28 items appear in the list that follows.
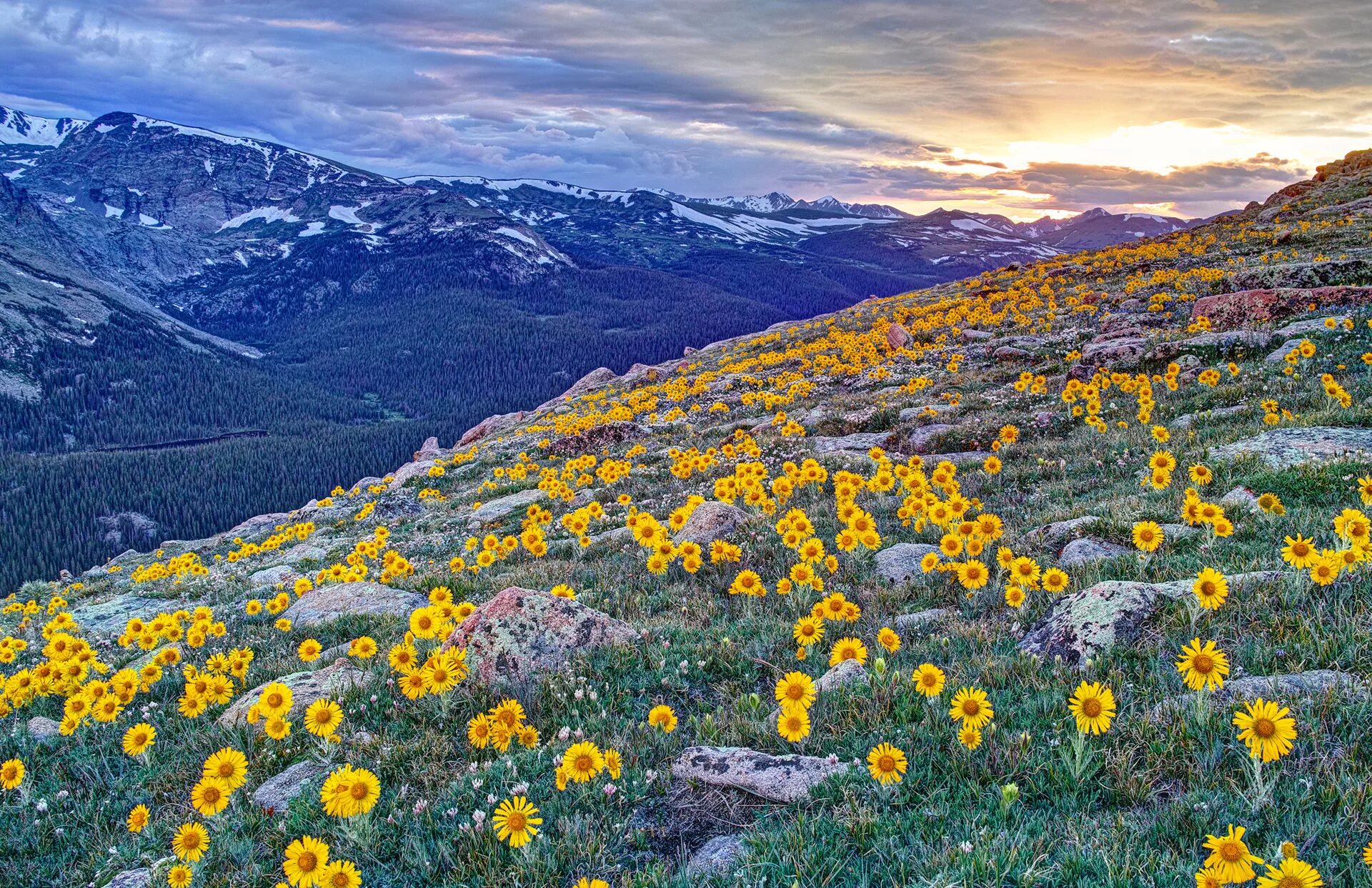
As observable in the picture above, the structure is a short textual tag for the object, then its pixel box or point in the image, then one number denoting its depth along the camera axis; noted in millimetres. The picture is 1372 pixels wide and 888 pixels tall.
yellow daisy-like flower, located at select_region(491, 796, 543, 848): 3670
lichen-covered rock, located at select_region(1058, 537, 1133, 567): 6680
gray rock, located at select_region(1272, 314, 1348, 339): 14414
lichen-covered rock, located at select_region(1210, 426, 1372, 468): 8031
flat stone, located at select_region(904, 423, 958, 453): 13438
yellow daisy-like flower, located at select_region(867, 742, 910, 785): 3754
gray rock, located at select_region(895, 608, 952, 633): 6179
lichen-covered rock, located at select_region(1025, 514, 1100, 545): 7461
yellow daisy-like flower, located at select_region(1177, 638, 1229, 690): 3742
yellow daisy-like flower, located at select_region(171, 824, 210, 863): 4020
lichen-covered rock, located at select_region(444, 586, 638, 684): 6199
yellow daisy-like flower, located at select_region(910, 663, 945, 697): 4445
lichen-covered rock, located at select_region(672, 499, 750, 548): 9516
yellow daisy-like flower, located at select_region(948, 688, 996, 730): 4059
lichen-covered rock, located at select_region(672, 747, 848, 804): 4090
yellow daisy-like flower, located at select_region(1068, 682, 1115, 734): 3684
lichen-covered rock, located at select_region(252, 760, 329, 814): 4902
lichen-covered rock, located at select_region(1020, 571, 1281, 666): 4945
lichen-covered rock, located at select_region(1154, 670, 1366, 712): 3920
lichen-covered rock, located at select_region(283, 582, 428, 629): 9258
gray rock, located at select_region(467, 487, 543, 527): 16062
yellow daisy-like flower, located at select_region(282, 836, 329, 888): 3557
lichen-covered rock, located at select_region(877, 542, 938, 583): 7457
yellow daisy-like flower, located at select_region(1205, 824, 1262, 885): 2600
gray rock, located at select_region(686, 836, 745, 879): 3639
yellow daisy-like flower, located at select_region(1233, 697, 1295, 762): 3205
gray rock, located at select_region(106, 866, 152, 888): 4316
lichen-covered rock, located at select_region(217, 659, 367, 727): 6277
